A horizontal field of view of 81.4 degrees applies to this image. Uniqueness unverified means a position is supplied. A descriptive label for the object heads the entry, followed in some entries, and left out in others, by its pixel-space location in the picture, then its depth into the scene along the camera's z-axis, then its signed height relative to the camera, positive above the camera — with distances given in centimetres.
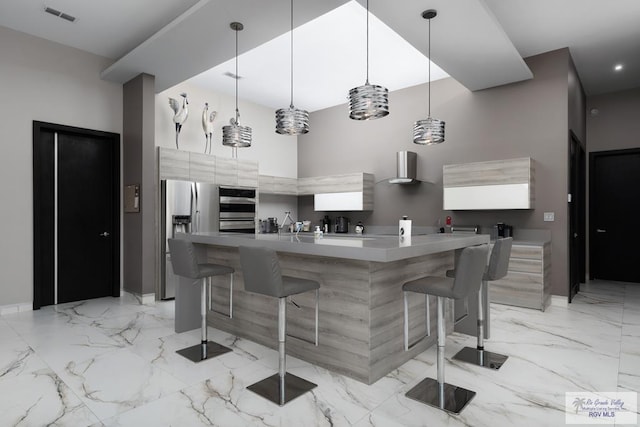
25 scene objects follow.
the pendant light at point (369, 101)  289 +89
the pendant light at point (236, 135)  393 +84
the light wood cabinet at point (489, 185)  476 +38
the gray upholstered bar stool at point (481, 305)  285 -72
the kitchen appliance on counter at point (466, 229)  534 -23
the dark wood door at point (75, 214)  461 +2
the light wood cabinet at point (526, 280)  443 -82
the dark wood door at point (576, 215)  507 -4
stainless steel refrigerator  503 +4
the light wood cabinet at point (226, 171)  587 +71
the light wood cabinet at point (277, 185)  689 +57
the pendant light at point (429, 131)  378 +84
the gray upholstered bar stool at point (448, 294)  223 -50
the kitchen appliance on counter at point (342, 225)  705 -21
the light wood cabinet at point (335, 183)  658 +58
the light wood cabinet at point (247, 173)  619 +71
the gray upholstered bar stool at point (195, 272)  295 -47
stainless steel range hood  595 +75
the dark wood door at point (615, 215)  621 -4
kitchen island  251 -66
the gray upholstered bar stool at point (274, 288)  229 -47
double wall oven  569 +9
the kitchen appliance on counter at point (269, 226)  698 -22
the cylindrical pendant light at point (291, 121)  341 +86
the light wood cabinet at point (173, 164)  515 +73
